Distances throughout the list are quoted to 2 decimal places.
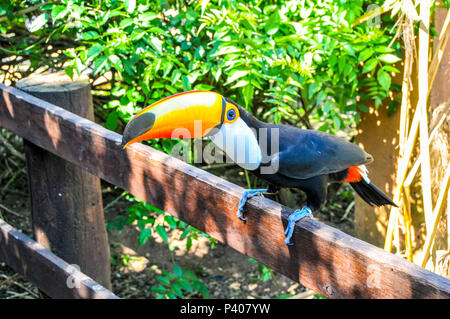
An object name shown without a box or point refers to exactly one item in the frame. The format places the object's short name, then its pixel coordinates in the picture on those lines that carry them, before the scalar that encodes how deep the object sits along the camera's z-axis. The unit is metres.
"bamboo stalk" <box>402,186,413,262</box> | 2.59
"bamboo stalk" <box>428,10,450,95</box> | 2.36
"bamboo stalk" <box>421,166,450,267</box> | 2.03
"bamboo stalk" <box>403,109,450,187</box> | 2.39
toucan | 1.92
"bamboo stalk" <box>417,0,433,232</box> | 2.17
